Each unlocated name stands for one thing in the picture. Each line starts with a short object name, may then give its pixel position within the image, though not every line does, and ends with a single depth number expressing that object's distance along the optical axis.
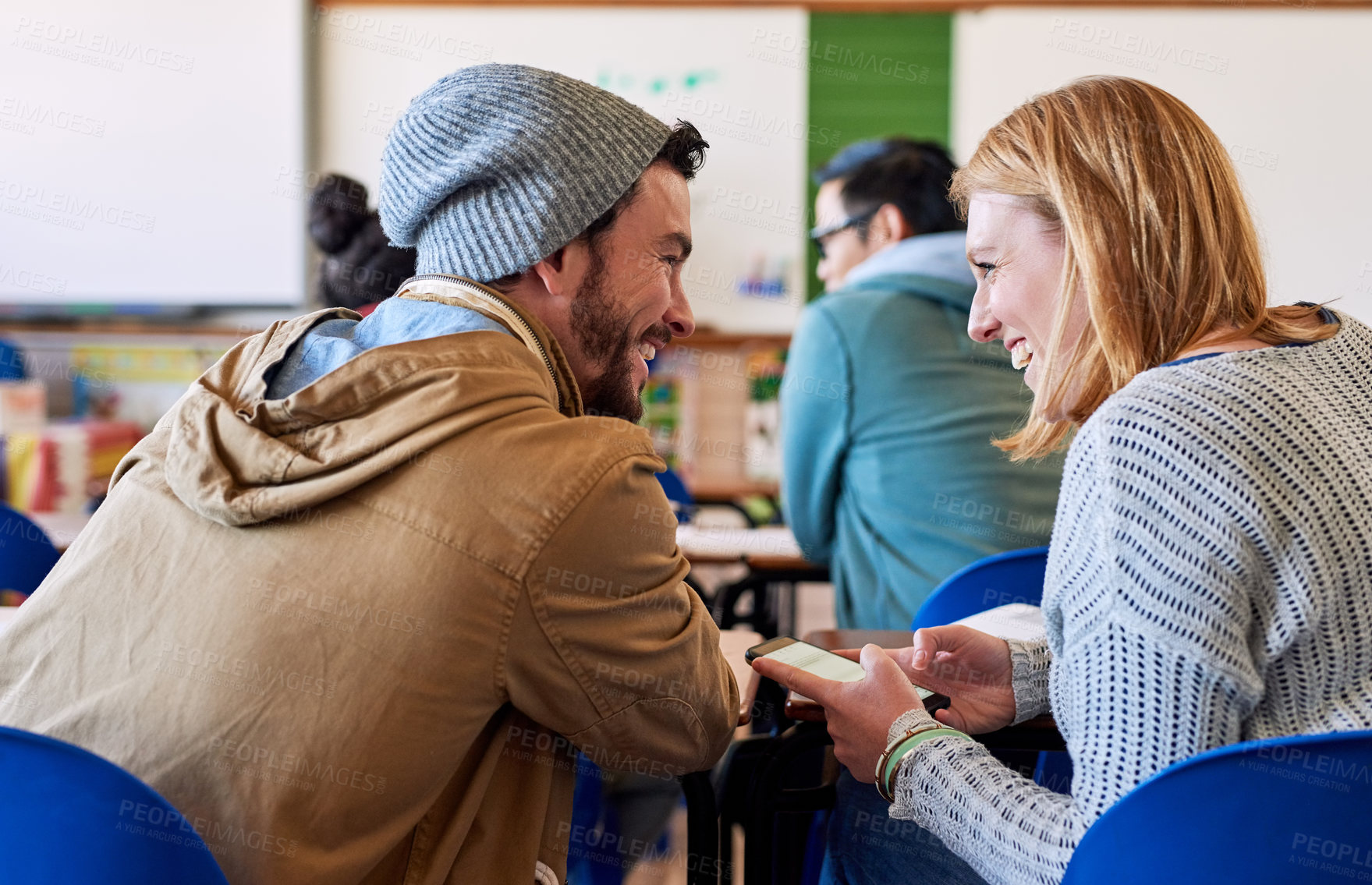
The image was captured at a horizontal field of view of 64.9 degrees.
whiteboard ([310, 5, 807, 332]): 4.27
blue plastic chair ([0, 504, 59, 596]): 1.92
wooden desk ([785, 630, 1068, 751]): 1.28
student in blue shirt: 2.19
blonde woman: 0.87
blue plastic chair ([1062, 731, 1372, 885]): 0.80
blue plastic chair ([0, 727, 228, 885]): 0.81
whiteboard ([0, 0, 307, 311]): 4.18
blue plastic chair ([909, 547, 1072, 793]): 1.65
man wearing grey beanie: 0.93
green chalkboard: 4.26
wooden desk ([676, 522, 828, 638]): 2.42
